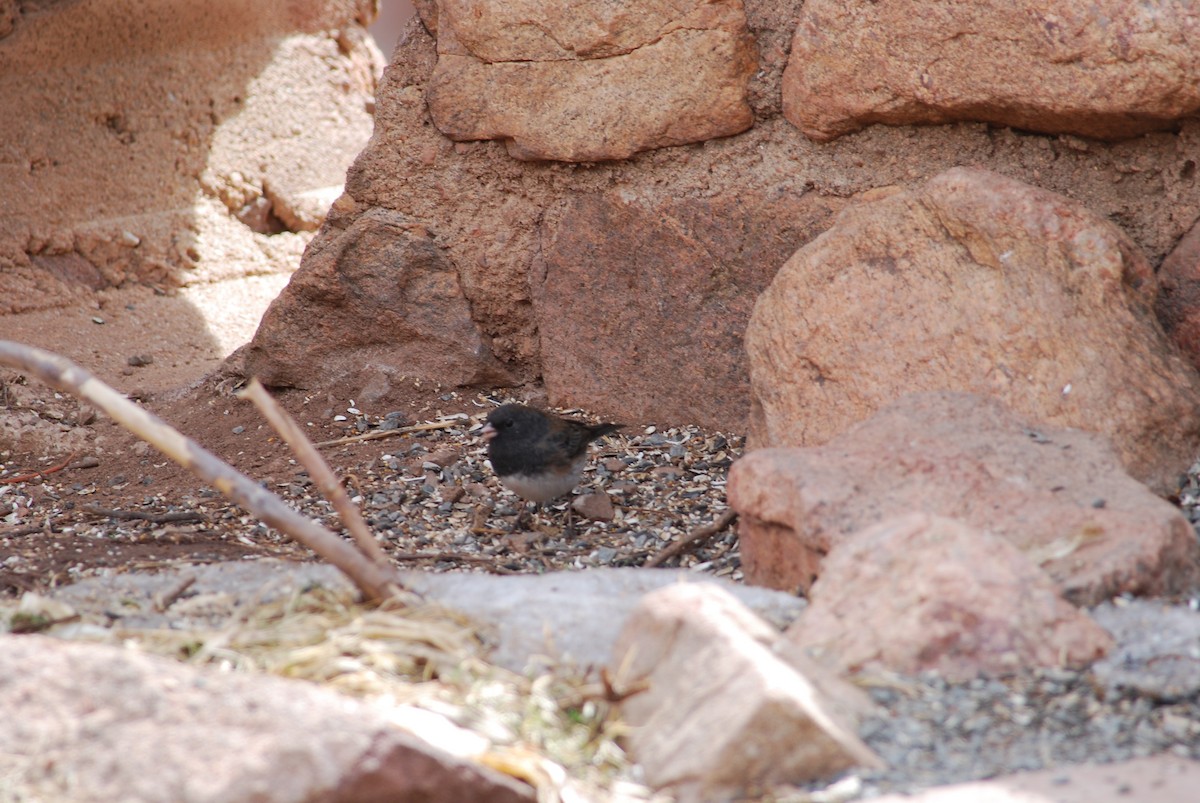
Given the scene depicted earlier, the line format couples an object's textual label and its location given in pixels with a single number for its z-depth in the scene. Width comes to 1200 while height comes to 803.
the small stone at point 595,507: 8.83
